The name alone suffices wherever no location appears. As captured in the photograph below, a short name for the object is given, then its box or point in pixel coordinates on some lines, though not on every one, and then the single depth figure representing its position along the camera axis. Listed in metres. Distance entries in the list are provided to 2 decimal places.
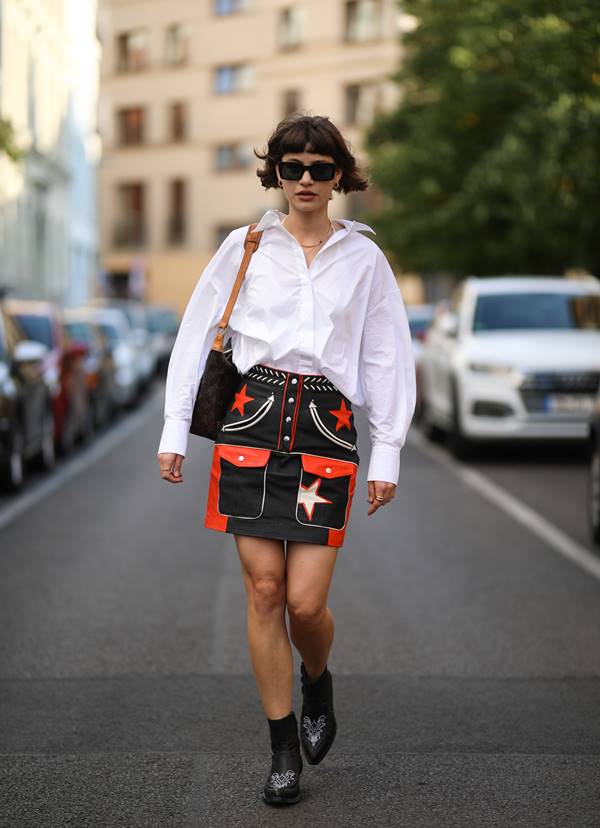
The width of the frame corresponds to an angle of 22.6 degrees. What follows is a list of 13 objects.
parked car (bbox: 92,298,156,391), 29.21
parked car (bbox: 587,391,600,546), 9.50
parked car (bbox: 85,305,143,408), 25.21
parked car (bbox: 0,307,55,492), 12.23
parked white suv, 14.90
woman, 4.37
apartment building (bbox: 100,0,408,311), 59.66
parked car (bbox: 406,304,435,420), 20.65
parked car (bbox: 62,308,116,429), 20.08
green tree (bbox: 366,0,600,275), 18.83
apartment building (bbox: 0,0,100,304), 36.06
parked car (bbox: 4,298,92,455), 16.05
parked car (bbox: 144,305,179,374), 38.44
